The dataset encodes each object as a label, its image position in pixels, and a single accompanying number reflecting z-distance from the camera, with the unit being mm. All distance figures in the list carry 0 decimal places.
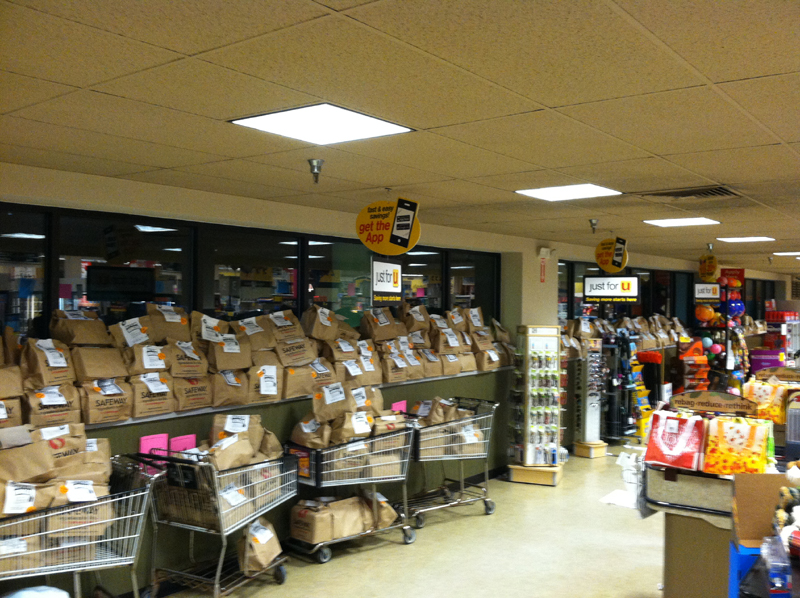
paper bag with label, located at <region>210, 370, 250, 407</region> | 4848
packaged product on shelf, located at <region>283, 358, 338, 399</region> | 5328
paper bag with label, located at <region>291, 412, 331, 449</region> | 5098
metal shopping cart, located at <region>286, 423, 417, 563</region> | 5031
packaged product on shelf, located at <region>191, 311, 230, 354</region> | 4926
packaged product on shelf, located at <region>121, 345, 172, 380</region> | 4395
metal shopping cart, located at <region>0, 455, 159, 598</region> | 3248
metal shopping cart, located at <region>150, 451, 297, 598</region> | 4121
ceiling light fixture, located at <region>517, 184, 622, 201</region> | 5137
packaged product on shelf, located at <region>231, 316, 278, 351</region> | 5176
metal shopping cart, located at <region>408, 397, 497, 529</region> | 5871
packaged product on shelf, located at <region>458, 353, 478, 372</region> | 7125
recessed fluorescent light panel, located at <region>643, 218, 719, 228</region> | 7079
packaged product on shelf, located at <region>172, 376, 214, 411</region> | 4605
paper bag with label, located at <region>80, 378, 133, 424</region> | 4086
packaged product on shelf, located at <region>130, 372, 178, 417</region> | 4359
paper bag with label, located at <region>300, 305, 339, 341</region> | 5680
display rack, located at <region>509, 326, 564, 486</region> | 7414
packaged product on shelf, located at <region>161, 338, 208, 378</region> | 4613
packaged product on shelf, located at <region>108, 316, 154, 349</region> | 4453
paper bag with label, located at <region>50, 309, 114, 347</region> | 4219
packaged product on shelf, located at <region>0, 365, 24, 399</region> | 3723
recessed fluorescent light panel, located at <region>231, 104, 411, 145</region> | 3057
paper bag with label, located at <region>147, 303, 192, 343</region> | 4688
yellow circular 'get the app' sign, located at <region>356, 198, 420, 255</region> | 4980
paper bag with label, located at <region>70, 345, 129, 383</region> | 4133
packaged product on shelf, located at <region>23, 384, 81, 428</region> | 3812
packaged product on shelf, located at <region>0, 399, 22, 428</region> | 3691
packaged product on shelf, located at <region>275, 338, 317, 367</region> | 5324
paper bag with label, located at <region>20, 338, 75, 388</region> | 3900
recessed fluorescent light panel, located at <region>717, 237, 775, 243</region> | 9278
